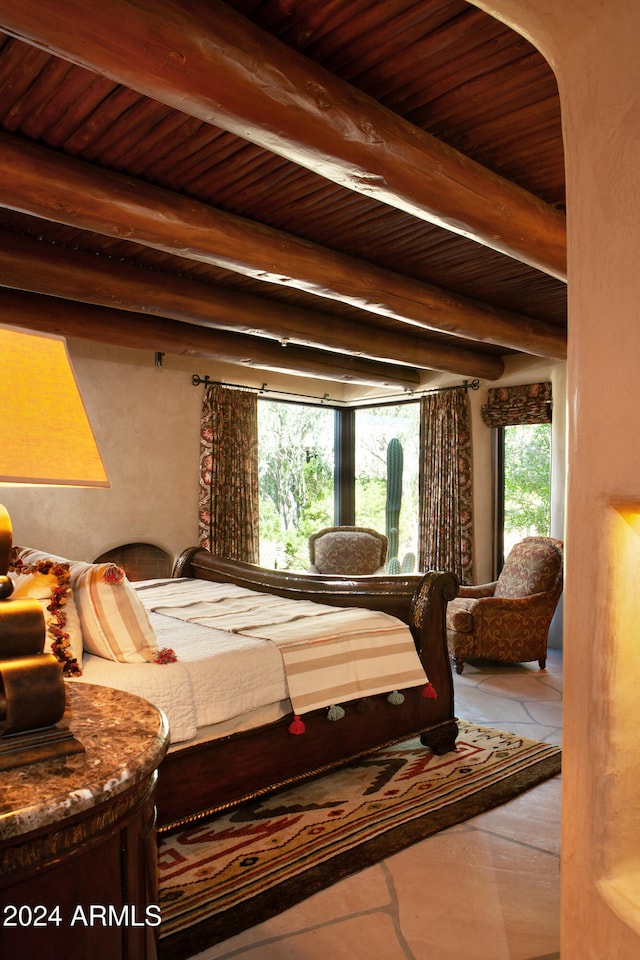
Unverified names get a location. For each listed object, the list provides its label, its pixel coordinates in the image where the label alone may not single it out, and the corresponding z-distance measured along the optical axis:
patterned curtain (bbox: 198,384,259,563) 6.27
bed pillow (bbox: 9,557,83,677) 2.30
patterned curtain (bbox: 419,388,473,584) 6.58
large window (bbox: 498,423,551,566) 6.44
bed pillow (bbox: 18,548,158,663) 2.52
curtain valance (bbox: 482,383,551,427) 6.22
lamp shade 1.11
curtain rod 6.32
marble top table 0.97
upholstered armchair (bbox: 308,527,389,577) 6.60
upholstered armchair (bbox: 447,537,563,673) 5.07
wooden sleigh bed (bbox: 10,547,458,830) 2.47
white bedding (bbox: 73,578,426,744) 2.42
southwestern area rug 2.18
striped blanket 2.90
